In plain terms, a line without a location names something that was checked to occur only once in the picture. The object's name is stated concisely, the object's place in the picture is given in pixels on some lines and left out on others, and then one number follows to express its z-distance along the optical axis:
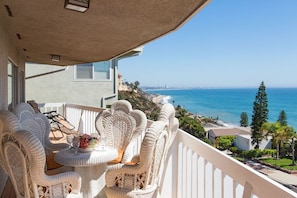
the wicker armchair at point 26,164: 2.19
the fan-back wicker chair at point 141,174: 2.66
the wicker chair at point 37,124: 3.25
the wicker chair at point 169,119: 2.87
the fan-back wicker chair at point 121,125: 4.20
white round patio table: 3.01
